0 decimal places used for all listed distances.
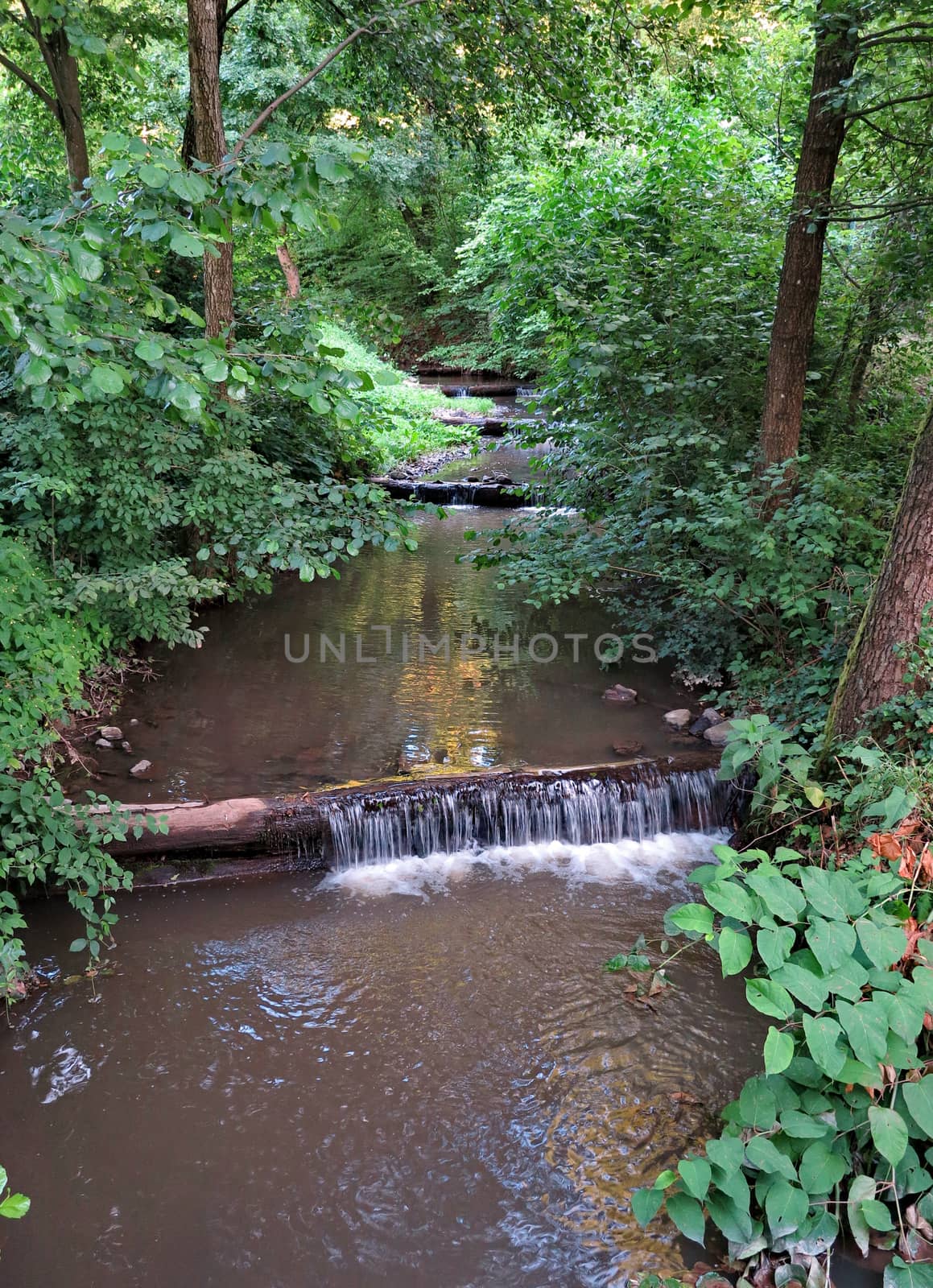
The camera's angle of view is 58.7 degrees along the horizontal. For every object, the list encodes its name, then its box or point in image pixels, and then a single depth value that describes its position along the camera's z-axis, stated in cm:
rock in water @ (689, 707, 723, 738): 687
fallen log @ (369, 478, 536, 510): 1373
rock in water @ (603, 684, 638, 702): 757
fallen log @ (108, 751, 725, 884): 525
